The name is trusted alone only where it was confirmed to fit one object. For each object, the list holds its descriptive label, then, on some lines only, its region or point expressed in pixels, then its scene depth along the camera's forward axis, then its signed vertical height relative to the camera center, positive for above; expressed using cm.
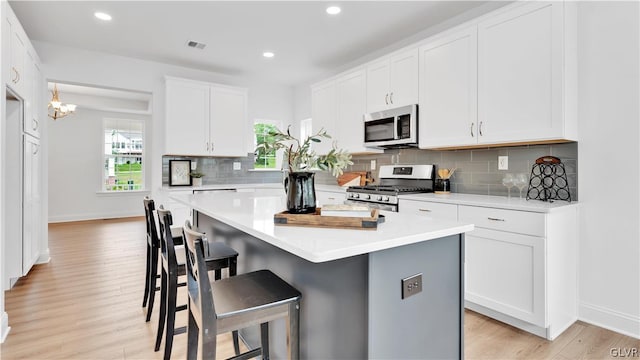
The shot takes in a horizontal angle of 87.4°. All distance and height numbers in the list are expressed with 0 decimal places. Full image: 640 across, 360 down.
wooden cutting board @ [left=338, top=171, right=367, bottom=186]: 435 +3
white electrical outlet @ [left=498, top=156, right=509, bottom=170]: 286 +15
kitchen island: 117 -42
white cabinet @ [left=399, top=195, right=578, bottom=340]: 213 -59
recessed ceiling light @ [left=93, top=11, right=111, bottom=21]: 323 +160
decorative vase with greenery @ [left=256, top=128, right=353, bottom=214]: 154 +6
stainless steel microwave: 328 +55
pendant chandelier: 503 +118
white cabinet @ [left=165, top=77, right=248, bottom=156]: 456 +87
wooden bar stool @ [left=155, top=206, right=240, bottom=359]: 175 -48
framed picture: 482 +10
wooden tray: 132 -17
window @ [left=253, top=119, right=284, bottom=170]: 571 +47
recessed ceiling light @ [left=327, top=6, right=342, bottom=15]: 309 +159
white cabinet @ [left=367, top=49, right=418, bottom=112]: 329 +103
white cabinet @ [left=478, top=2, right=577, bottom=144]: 228 +76
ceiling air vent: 394 +162
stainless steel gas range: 315 -8
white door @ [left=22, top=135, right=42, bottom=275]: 305 -25
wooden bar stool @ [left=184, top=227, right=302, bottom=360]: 115 -46
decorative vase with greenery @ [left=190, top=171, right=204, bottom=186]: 494 +2
